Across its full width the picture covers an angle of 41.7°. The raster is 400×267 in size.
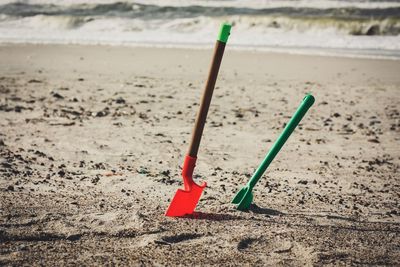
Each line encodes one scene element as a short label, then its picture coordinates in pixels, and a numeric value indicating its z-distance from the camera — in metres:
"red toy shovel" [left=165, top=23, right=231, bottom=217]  2.92
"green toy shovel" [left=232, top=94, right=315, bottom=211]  2.94
